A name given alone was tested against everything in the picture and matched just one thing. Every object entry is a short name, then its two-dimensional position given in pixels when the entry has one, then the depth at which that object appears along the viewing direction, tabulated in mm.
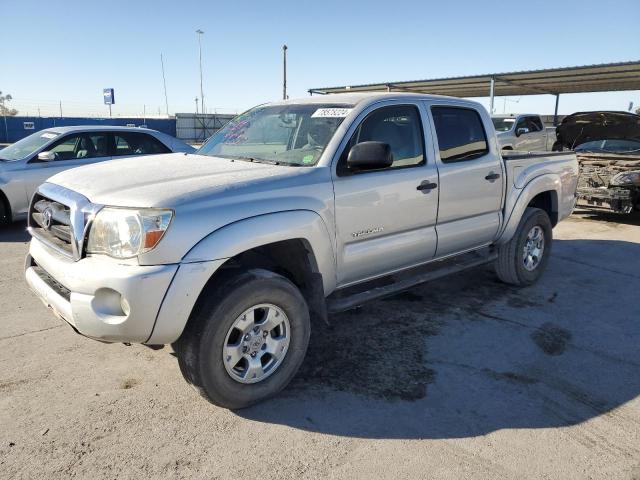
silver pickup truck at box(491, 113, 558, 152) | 14367
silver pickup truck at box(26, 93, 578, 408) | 2564
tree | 58566
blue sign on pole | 33000
